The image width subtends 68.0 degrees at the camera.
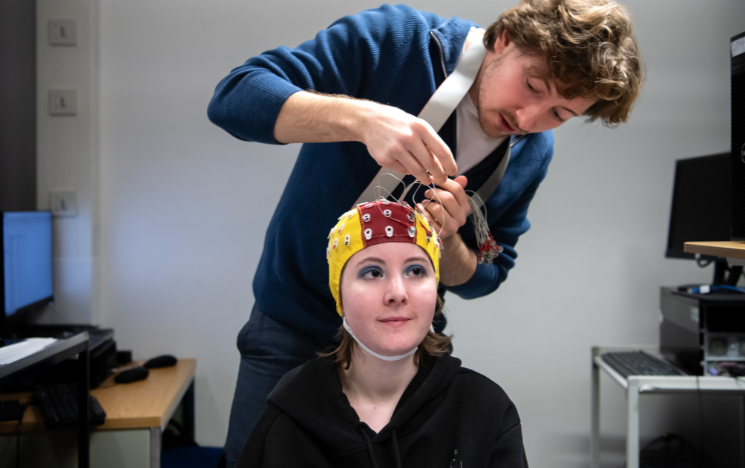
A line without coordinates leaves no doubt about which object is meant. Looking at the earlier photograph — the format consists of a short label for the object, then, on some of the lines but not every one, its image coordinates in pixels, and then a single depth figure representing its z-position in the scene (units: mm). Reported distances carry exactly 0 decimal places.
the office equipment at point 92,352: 1917
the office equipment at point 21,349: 1171
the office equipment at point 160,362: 2242
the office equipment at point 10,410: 1643
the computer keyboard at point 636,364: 1967
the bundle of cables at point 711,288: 2014
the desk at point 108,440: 1678
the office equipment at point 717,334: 1924
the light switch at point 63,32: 2236
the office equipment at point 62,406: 1639
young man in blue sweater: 952
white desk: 1850
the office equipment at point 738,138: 1106
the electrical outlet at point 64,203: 2266
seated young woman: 1009
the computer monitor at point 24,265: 1890
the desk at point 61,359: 1142
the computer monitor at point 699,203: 2086
